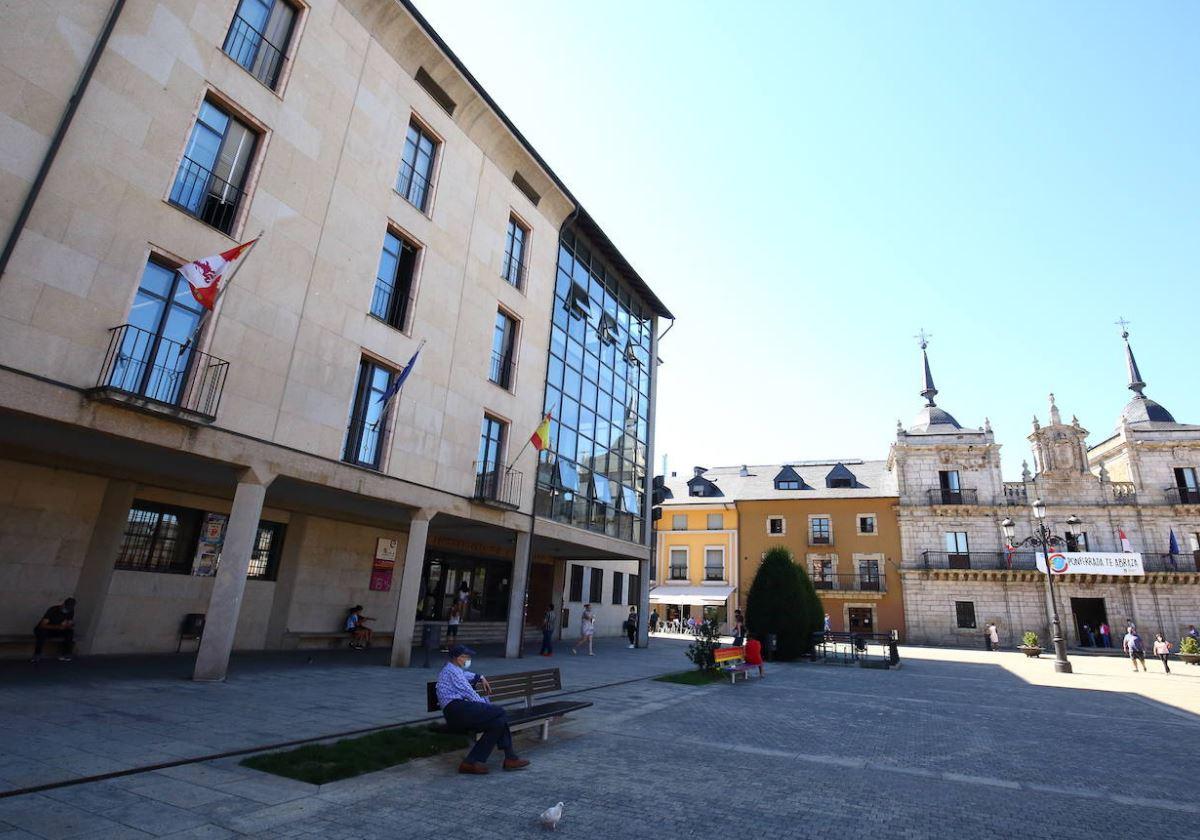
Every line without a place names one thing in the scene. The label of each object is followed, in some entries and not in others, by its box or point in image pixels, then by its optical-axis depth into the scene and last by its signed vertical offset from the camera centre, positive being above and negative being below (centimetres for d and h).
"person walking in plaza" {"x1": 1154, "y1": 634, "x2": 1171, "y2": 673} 2566 -46
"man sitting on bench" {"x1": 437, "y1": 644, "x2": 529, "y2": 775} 673 -132
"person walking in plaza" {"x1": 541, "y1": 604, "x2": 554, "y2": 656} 2106 -129
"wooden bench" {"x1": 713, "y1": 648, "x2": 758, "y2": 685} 1648 -139
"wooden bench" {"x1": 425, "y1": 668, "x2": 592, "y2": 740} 756 -128
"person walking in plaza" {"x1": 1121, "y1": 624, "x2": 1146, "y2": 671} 2698 -50
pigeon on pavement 504 -173
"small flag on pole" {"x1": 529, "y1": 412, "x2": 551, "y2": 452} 1923 +493
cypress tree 2402 +27
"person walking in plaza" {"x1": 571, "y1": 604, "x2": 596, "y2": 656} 2266 -96
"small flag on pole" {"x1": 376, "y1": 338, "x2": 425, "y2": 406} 1448 +471
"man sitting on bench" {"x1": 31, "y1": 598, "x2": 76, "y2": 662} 1196 -119
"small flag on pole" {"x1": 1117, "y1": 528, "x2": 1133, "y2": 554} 4123 +602
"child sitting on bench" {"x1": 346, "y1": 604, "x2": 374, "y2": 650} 1861 -129
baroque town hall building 4069 +732
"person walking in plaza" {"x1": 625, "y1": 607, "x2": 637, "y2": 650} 2819 -111
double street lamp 2311 -2
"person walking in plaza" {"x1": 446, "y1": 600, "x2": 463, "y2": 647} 1914 -93
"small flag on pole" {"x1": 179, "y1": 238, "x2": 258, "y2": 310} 1020 +487
